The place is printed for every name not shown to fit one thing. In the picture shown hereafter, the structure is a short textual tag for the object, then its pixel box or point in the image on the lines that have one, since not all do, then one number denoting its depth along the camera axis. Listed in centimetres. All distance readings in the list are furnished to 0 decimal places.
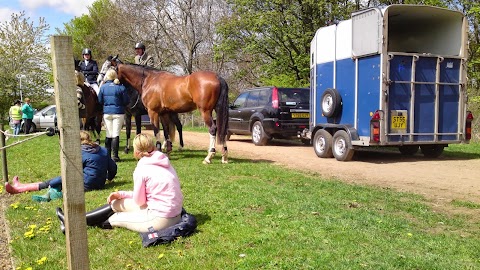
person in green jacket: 2266
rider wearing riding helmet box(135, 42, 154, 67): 1295
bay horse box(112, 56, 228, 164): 1045
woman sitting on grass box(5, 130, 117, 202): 702
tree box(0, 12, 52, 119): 4072
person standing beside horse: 1048
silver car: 2694
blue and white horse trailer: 1038
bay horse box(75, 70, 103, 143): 1170
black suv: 1509
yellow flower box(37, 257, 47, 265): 431
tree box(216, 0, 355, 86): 2697
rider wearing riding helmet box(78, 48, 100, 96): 1331
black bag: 465
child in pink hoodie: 496
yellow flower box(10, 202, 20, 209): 647
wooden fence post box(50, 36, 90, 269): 317
